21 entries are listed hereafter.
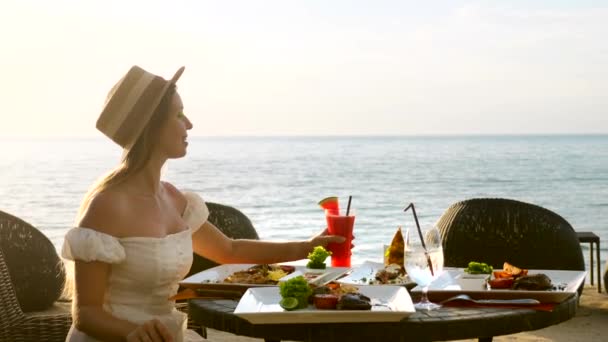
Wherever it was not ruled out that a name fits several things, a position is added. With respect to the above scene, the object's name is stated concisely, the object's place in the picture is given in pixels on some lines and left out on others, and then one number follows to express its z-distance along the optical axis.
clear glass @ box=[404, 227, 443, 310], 2.51
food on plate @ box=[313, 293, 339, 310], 2.30
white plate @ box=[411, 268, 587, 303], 2.44
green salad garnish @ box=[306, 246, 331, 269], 2.85
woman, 2.38
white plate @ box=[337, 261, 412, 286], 2.67
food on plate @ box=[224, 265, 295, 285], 2.69
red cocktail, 2.97
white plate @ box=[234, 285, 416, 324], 2.22
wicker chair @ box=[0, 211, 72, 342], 2.89
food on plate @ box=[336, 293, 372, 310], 2.26
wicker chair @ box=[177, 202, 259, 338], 4.00
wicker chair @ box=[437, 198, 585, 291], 4.11
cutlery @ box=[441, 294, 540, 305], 2.41
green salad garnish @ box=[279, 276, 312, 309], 2.33
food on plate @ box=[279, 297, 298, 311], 2.31
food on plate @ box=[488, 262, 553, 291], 2.50
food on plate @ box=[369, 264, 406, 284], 2.68
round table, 2.24
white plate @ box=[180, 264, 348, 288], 2.61
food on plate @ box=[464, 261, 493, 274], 2.73
